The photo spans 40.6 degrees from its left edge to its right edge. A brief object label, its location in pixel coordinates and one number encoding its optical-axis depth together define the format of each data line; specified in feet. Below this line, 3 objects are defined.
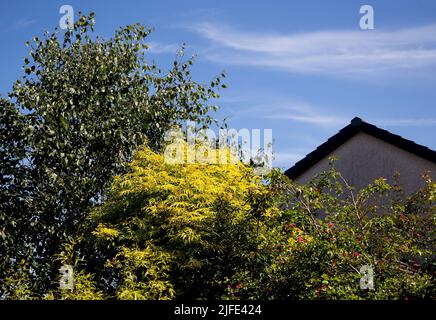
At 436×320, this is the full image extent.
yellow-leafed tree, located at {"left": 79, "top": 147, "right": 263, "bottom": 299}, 43.04
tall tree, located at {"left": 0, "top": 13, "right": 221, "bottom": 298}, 56.34
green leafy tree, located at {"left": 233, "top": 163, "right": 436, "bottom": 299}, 36.73
